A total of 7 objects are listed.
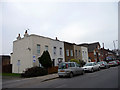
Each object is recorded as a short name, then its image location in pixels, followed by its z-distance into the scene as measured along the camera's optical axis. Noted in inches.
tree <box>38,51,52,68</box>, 553.2
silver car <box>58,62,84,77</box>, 405.4
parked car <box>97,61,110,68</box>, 728.7
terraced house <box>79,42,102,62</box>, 1351.5
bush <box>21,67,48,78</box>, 483.9
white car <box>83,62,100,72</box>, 543.6
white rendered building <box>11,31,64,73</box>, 605.1
